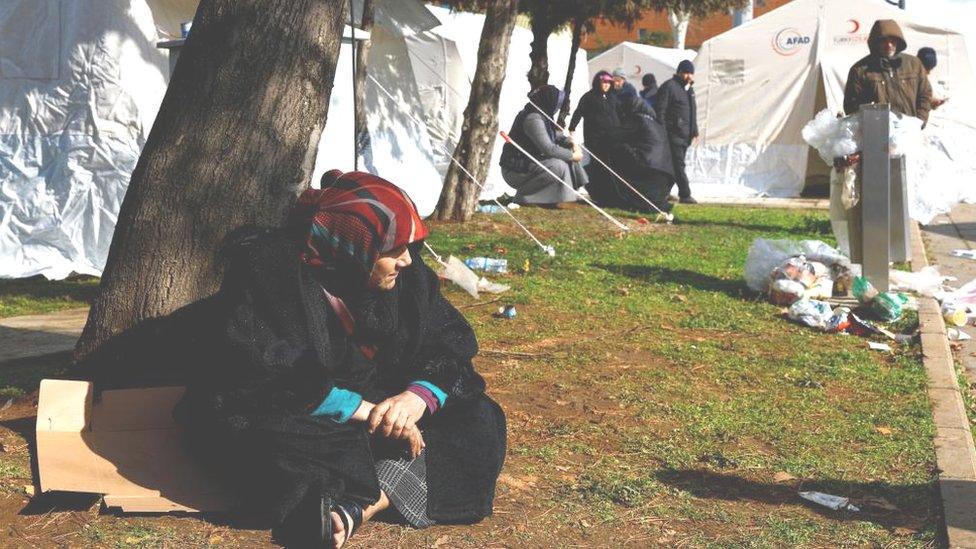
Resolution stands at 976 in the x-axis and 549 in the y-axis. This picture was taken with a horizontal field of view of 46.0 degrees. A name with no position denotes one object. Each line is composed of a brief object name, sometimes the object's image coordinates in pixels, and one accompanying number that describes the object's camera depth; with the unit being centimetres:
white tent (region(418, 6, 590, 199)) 1420
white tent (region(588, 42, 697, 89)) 2542
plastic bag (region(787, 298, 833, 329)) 728
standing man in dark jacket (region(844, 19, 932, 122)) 935
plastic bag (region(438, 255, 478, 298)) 796
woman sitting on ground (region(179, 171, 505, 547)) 334
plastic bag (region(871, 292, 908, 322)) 744
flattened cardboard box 369
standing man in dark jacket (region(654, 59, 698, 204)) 1557
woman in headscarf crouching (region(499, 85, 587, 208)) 1363
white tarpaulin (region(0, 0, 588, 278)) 931
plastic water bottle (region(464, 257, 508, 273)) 912
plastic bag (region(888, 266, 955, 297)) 837
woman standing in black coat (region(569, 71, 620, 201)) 1506
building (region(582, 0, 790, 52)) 6322
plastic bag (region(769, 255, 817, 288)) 790
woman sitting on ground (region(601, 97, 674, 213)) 1477
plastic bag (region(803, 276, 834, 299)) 790
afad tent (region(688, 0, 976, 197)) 1853
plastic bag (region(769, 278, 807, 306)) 780
